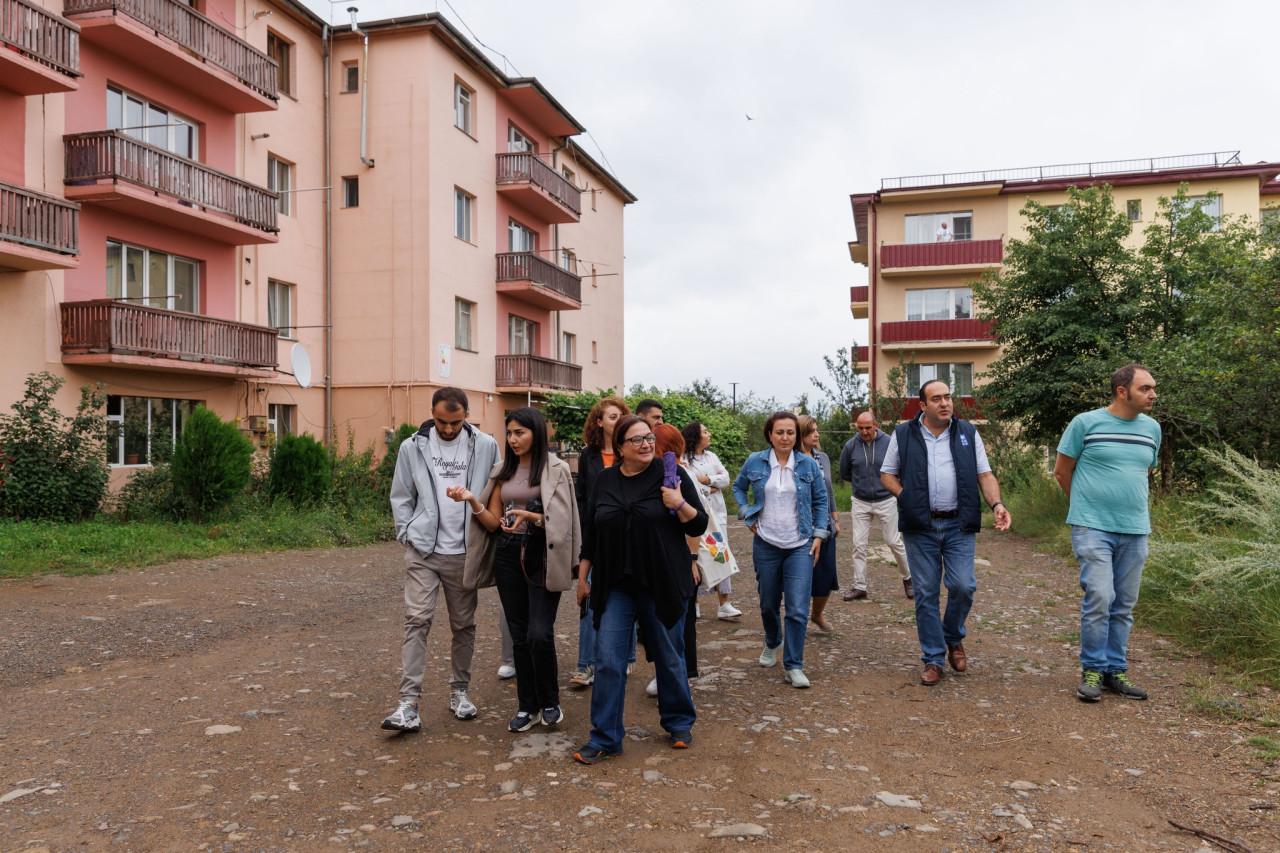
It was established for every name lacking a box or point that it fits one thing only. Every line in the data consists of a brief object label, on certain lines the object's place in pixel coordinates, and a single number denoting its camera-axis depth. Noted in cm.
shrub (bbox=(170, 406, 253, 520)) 1508
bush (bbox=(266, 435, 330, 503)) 1723
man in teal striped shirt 583
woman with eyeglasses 478
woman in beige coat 521
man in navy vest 633
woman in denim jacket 628
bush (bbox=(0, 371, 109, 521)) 1336
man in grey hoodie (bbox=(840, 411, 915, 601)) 994
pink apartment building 1500
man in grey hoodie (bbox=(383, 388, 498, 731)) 533
